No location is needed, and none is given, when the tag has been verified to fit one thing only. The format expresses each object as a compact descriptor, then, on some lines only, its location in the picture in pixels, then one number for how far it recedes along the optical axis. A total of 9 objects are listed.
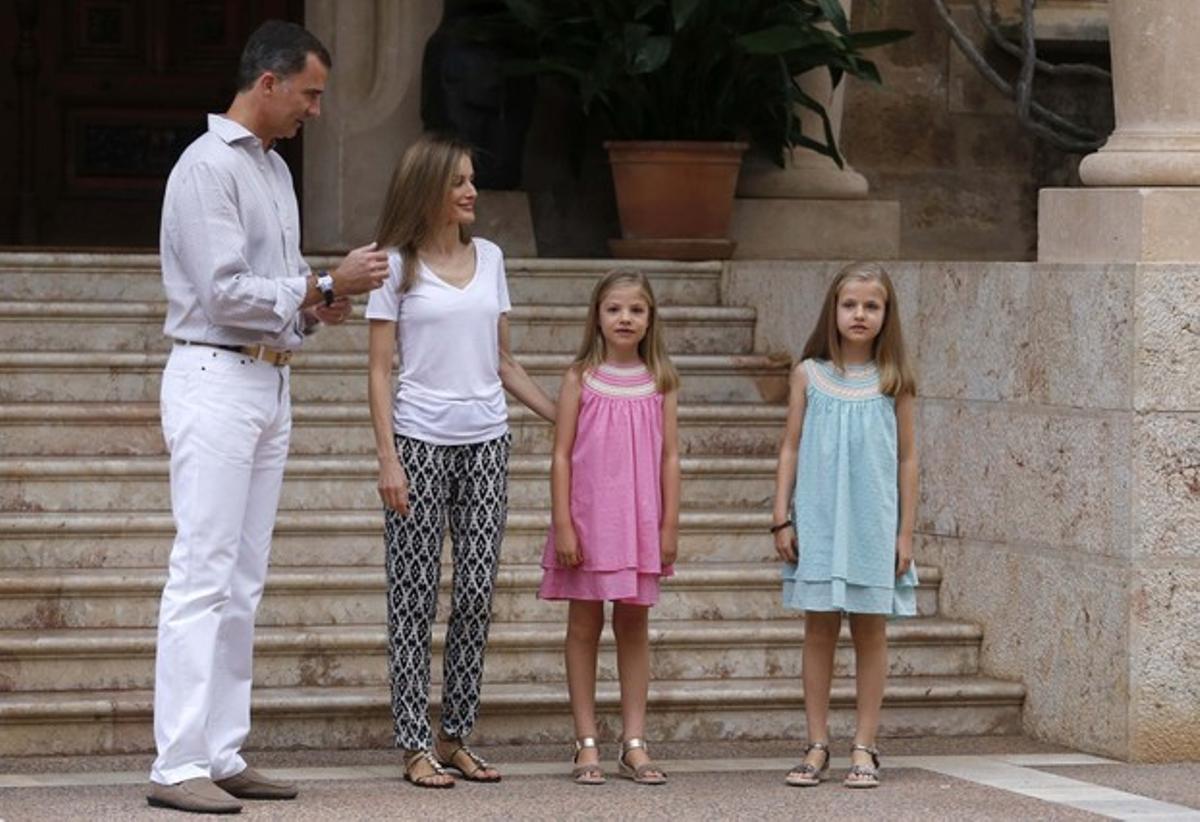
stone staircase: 13.88
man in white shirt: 11.82
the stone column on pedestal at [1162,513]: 13.95
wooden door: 21.91
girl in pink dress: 12.93
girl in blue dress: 13.05
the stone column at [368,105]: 20.37
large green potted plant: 19.06
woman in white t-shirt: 12.71
